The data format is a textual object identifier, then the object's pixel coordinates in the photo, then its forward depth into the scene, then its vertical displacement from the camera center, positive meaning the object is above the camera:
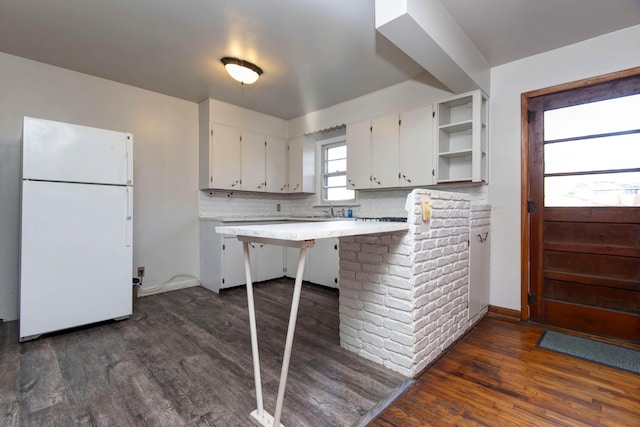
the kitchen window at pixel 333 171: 4.52 +0.68
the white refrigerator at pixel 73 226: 2.33 -0.07
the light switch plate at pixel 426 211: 1.95 +0.03
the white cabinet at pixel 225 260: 3.71 -0.57
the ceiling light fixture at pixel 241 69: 2.82 +1.40
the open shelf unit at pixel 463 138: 2.86 +0.79
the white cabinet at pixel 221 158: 3.91 +0.79
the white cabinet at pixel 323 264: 3.75 -0.63
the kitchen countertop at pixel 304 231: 1.20 -0.07
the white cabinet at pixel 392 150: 3.17 +0.75
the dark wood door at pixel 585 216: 2.36 -0.02
